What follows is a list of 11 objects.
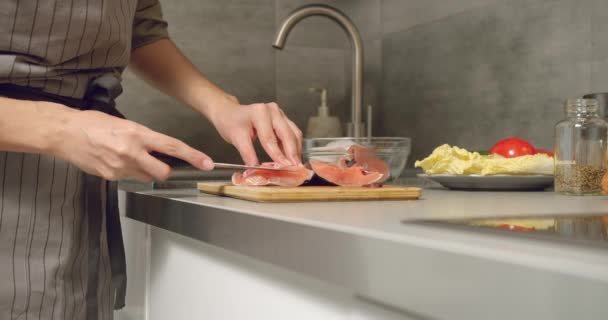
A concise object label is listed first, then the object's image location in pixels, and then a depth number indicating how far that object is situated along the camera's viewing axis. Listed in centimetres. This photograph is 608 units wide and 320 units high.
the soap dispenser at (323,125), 170
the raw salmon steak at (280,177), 76
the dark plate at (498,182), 88
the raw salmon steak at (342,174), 77
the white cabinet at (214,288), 47
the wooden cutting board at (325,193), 68
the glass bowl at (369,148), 87
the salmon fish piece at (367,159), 84
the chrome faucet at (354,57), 162
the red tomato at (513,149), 99
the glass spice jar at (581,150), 80
